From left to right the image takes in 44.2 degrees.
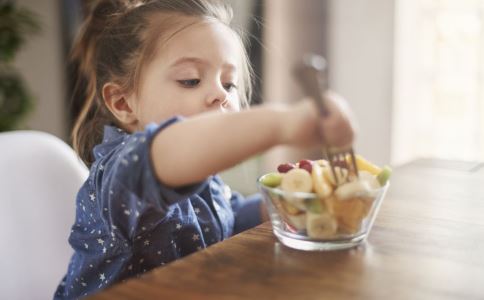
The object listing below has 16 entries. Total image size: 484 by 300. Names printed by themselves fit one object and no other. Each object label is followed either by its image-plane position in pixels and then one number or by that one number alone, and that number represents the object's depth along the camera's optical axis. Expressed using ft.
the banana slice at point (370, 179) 2.19
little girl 1.97
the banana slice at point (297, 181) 2.13
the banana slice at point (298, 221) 2.19
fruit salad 2.09
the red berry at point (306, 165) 2.29
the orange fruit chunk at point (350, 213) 2.12
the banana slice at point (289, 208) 2.17
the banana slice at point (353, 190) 2.06
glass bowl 2.11
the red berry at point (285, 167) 2.50
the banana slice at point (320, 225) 2.13
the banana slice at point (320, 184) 2.07
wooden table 1.84
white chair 3.48
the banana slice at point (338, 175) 2.13
